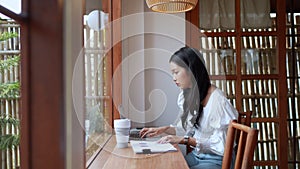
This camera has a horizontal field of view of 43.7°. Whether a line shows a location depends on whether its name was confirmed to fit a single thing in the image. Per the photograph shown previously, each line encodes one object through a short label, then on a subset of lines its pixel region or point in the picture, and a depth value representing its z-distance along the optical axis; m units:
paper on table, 2.09
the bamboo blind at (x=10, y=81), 0.87
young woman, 2.25
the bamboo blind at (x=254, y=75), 3.24
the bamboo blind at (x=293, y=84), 3.26
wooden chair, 1.32
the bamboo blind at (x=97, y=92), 1.88
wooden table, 1.76
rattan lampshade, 2.40
